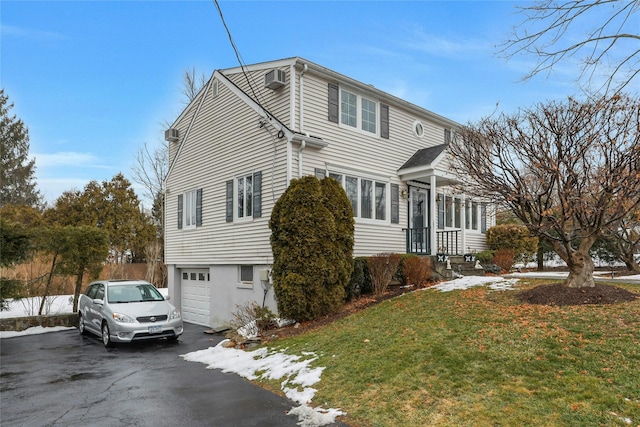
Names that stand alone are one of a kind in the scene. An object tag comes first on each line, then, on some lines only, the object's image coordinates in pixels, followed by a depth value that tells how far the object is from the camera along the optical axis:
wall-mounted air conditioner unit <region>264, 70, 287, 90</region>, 12.31
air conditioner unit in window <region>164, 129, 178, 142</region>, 17.78
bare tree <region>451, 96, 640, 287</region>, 7.74
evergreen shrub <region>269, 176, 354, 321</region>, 10.05
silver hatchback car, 10.79
